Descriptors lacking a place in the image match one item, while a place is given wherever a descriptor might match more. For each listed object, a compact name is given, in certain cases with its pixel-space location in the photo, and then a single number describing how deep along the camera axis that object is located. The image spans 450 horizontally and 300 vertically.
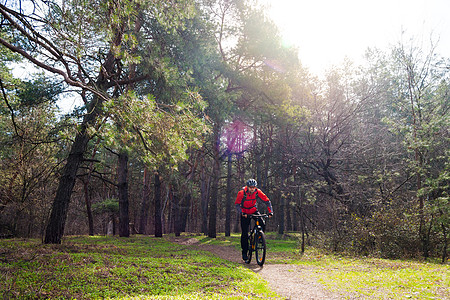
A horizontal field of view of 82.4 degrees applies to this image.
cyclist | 6.79
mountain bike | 6.65
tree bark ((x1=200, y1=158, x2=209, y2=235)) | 19.82
